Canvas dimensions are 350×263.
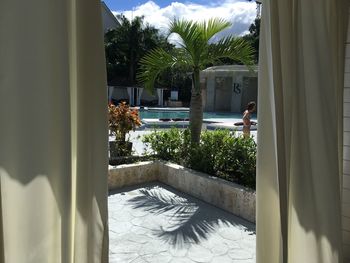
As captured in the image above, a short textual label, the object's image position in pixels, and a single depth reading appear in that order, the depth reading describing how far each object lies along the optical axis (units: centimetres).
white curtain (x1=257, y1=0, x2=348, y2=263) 191
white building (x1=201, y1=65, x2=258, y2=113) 2256
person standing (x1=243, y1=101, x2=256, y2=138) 798
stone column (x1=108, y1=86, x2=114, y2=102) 2569
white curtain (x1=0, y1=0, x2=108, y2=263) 111
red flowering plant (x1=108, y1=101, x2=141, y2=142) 610
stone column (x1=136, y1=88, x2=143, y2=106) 2609
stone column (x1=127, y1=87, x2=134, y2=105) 2597
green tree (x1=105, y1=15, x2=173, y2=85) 2659
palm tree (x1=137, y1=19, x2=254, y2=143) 591
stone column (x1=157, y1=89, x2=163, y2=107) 2651
